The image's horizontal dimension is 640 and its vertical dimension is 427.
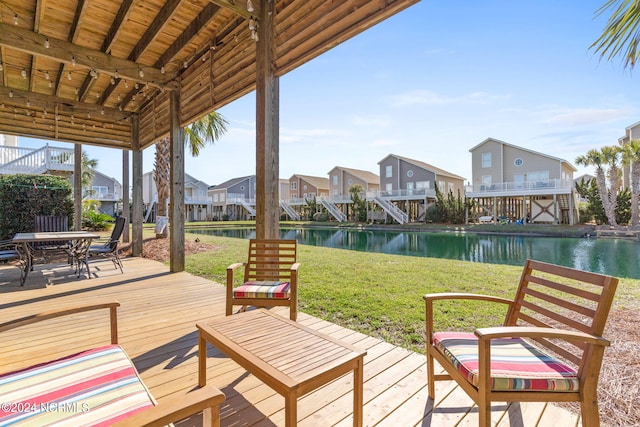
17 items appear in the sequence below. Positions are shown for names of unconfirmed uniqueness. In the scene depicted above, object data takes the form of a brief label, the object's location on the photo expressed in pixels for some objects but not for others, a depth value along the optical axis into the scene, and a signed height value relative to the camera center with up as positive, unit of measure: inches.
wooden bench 36.1 -26.5
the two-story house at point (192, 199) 1371.8 +86.8
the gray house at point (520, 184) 860.0 +83.0
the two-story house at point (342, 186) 1196.5 +130.9
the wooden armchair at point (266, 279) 108.6 -25.4
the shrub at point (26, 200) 310.3 +20.8
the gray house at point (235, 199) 1460.4 +86.3
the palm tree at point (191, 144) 426.0 +116.7
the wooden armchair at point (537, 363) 52.7 -28.1
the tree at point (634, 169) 685.3 +98.5
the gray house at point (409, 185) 1035.9 +107.9
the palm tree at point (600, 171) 734.9 +100.1
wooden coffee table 51.8 -26.9
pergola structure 143.2 +100.0
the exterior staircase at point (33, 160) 454.9 +88.4
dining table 185.8 -16.4
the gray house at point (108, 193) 1135.5 +98.5
